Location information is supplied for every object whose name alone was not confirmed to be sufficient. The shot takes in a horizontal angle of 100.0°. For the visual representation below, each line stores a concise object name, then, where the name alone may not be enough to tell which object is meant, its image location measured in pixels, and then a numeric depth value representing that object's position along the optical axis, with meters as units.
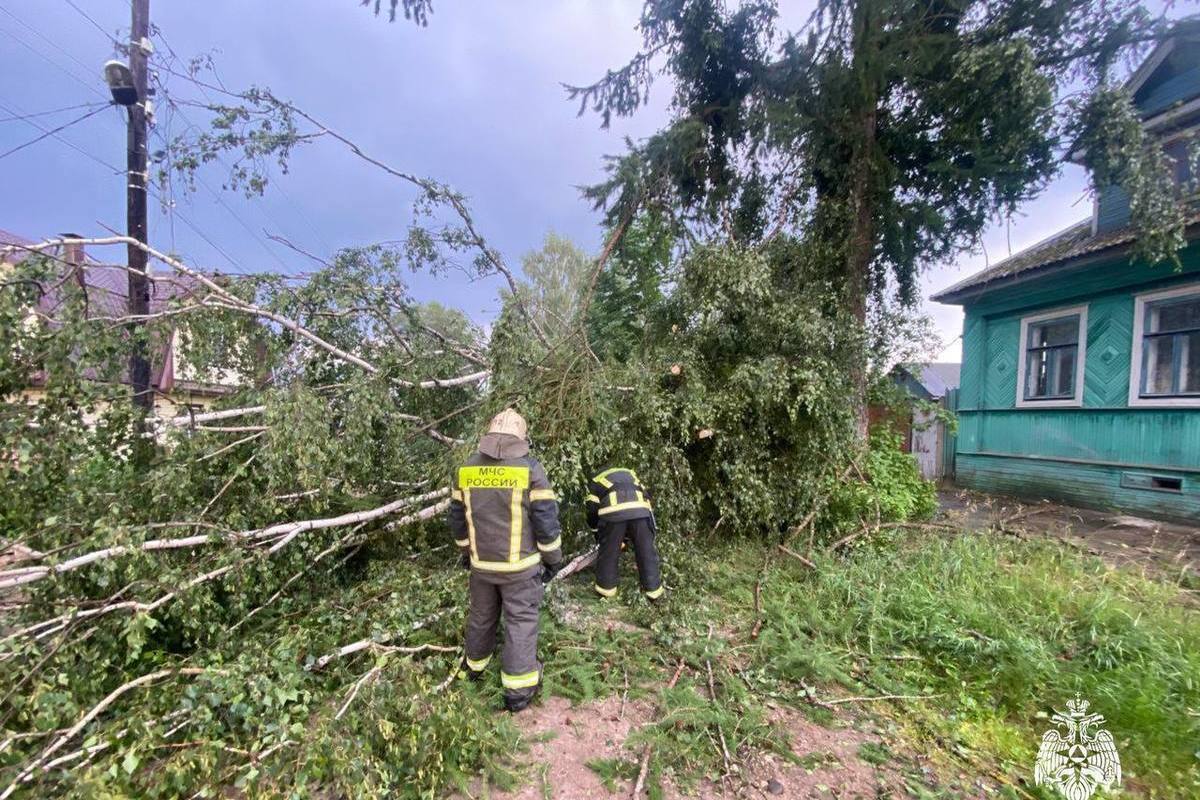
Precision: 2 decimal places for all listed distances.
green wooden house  6.52
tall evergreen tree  4.89
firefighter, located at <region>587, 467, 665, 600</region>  3.84
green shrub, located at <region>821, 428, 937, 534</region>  5.25
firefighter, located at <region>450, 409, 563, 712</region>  2.77
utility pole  5.29
